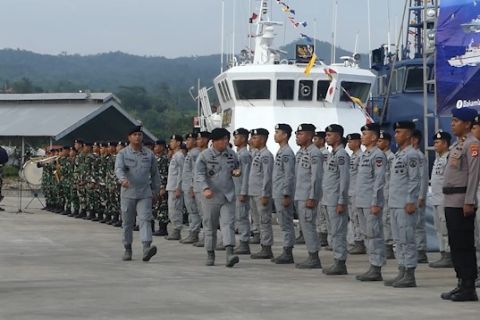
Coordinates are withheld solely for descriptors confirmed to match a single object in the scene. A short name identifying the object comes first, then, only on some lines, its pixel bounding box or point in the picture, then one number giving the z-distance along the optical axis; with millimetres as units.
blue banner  15812
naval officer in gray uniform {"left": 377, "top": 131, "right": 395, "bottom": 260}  13075
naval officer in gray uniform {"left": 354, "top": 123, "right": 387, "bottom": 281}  11680
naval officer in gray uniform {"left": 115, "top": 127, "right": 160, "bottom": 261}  14047
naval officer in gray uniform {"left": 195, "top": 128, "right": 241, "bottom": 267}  13383
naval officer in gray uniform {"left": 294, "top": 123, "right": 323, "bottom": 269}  12953
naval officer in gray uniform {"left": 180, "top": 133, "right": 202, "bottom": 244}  17094
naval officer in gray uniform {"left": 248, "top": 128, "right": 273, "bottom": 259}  14609
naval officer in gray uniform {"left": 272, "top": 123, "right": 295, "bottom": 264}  13898
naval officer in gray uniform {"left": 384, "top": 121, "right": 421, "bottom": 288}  11055
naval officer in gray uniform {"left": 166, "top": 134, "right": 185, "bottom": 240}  17594
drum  28859
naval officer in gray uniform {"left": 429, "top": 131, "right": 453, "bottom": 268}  13125
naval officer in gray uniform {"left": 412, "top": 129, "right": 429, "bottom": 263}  12758
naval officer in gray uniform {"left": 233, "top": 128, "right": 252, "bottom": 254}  15508
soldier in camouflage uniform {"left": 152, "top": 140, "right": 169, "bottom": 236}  18672
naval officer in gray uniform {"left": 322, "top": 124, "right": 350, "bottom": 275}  12508
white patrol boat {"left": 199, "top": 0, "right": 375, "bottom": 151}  23438
